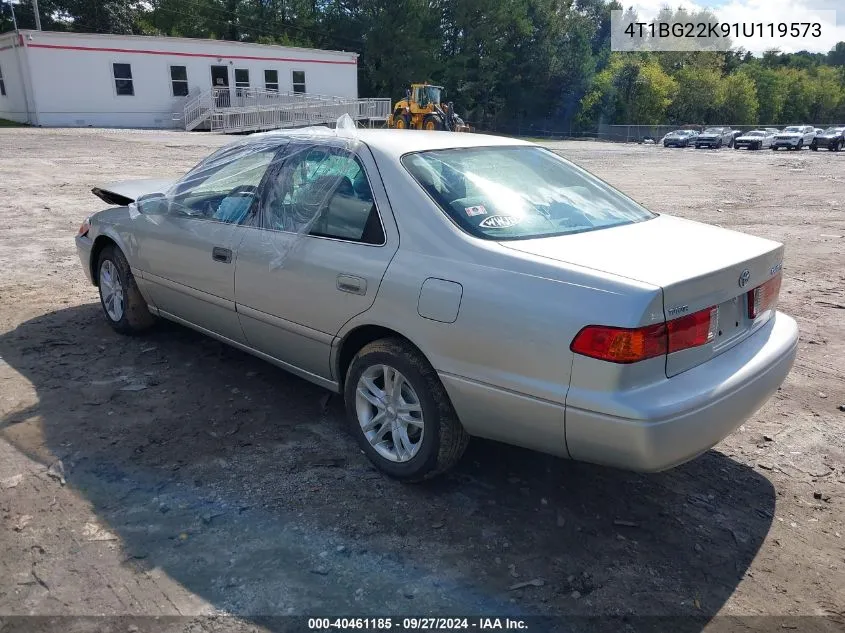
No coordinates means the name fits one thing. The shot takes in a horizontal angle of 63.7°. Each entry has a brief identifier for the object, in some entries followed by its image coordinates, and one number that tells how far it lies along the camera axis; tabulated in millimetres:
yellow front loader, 26938
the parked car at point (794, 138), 40750
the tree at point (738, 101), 72750
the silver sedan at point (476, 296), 2650
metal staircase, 30203
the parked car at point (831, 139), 39969
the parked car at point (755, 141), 42062
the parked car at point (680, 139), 44125
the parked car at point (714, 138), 43125
